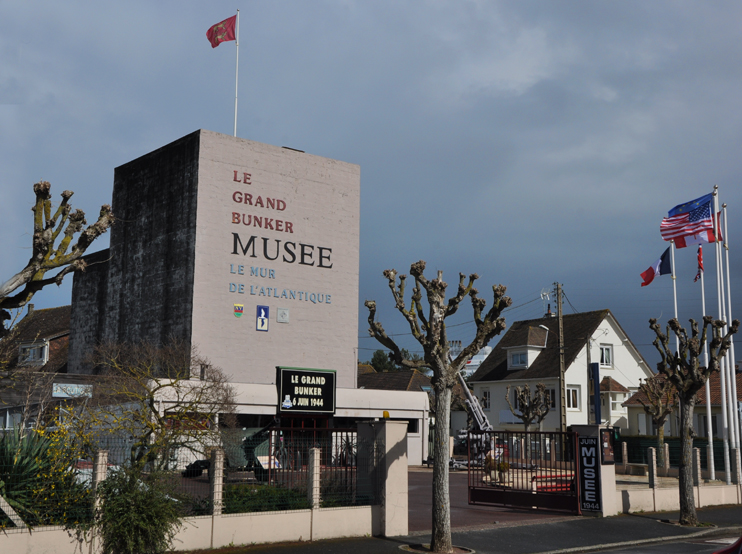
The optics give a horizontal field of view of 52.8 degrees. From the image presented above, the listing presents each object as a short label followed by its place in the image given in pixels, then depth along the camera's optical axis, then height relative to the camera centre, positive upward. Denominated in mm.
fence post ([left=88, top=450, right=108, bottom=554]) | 12867 -1088
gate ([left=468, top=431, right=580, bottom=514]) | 20747 -2022
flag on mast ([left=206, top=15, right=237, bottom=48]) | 42462 +21155
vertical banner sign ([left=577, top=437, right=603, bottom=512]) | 20156 -1699
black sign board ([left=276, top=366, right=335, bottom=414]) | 25375 +584
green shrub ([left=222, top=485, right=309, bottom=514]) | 14734 -1835
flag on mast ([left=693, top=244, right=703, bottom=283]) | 31062 +6143
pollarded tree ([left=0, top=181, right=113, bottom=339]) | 10516 +2268
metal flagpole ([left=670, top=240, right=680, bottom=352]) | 30844 +5387
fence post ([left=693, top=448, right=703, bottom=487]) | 25141 -2014
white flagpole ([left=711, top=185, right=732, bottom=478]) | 27998 +1598
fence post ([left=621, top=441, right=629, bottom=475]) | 40969 -2728
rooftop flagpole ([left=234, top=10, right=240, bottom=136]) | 45256 +21057
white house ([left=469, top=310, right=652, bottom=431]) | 55281 +3164
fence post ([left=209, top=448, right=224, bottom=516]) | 14312 -1403
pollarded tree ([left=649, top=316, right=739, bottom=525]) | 20145 +985
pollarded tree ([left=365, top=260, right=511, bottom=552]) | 15148 +1422
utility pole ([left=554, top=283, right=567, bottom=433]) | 38250 +1412
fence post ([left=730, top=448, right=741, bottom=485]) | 26031 -1877
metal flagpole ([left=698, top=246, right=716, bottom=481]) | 31250 -1539
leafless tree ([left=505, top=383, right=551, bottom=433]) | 43094 +245
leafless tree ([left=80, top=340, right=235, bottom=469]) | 14312 +472
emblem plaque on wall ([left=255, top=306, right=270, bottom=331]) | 42906 +5023
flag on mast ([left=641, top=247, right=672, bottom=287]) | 31359 +6018
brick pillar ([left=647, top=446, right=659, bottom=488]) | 24450 -1842
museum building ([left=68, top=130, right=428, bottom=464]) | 41781 +8125
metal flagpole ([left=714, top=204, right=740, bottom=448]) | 29188 +1481
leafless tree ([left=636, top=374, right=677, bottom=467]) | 39188 +196
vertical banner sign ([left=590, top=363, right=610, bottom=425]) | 39153 +1285
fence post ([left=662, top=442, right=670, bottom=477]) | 38375 -2720
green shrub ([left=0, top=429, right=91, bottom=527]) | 12305 -1250
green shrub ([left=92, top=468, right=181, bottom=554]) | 12352 -1796
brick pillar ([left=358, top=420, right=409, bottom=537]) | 16531 -1377
